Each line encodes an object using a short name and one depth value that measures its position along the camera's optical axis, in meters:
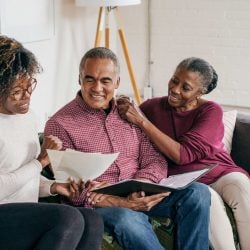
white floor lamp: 4.37
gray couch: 3.52
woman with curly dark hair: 2.59
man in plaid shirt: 3.02
